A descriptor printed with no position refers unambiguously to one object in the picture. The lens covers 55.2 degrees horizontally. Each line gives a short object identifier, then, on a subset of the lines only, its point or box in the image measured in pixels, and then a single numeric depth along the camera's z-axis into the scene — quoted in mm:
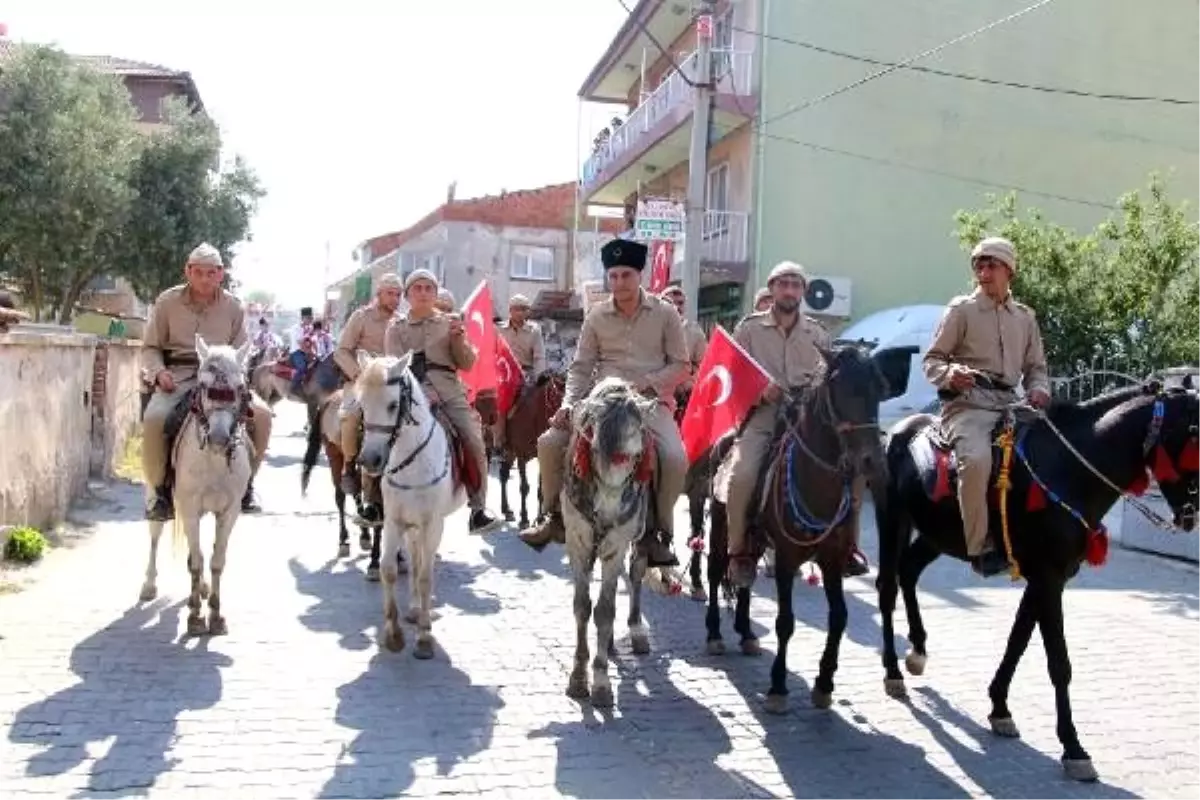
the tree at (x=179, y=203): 26281
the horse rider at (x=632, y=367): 7328
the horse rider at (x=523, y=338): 14656
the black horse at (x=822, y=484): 6547
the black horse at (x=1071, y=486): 6051
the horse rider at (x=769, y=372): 7305
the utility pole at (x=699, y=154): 17203
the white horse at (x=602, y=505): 6535
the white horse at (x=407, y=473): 7355
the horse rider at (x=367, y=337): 8820
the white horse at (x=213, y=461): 7703
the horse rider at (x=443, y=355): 8734
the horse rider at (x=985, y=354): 6871
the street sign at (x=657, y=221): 17203
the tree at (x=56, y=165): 22031
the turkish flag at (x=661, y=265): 22016
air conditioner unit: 22688
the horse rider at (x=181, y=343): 8453
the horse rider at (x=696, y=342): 11641
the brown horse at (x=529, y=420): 13444
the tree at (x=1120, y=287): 13719
